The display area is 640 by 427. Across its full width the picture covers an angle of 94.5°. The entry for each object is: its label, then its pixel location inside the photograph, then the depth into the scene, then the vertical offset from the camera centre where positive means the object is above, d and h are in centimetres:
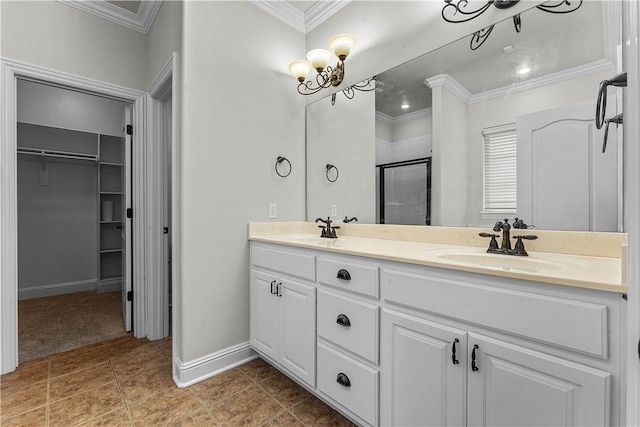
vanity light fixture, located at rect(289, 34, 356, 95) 188 +104
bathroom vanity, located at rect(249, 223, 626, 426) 79 -41
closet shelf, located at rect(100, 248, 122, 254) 381 -50
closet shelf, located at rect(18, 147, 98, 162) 330 +69
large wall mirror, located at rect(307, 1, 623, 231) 122 +42
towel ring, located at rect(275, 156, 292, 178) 225 +39
